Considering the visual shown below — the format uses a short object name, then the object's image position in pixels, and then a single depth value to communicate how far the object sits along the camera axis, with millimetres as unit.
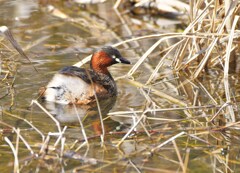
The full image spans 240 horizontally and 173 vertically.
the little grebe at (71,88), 13750
